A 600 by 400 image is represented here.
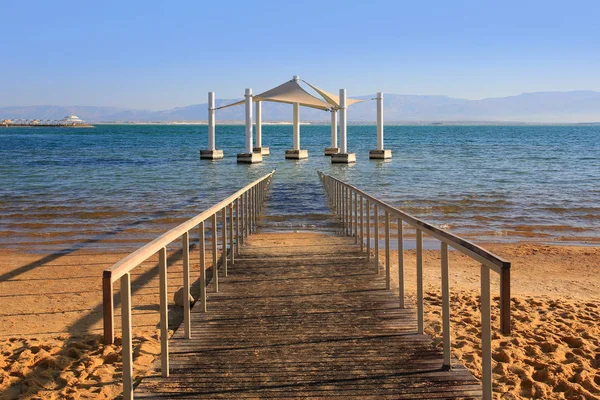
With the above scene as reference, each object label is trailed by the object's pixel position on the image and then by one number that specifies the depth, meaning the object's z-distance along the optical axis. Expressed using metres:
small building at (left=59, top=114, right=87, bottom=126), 189.50
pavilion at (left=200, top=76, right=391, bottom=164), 35.25
